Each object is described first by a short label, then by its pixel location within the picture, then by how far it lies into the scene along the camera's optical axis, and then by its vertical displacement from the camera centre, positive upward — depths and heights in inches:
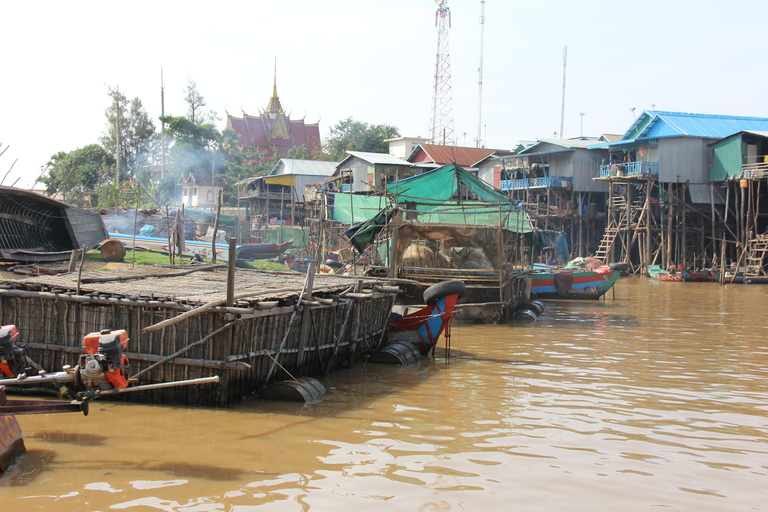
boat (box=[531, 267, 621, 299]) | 840.3 -44.2
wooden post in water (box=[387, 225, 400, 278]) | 588.7 -9.9
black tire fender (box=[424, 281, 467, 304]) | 423.8 -30.1
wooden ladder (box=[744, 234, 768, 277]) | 1109.7 -4.6
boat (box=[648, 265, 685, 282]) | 1152.8 -41.9
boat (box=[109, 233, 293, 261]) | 919.7 -14.1
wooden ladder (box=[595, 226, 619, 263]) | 1274.6 +17.8
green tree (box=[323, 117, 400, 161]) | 2080.5 +345.5
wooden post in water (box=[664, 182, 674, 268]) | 1208.8 +50.8
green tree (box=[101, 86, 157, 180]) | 1883.6 +300.3
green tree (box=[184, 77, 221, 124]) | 2012.8 +428.9
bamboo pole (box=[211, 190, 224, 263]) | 477.1 -10.3
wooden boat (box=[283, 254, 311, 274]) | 1084.3 -39.2
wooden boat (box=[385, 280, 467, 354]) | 426.9 -53.7
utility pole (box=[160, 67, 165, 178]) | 1647.6 +306.6
